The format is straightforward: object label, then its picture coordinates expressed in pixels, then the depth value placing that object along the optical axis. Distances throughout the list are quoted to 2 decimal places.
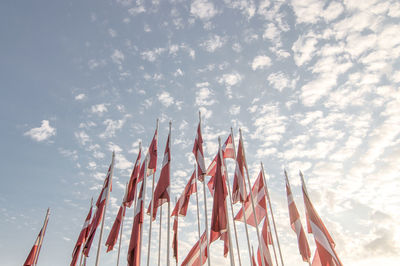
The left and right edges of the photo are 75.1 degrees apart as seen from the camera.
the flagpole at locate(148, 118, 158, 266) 15.95
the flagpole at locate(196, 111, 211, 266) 13.91
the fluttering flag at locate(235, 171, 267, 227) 17.61
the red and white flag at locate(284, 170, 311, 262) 17.59
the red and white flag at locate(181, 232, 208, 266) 19.46
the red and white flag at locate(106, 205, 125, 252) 18.80
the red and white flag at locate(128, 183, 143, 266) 13.06
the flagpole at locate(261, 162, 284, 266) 18.72
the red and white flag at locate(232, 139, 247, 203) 15.83
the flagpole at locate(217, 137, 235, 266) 12.81
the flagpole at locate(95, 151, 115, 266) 13.71
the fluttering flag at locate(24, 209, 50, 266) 22.95
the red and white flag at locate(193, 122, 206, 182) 15.99
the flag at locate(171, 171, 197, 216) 19.39
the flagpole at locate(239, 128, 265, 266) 14.33
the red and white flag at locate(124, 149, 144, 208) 17.44
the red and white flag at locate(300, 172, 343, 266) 14.05
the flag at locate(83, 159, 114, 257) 15.77
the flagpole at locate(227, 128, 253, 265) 15.57
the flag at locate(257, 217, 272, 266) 19.08
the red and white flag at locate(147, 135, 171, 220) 15.07
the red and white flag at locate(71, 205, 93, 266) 20.34
